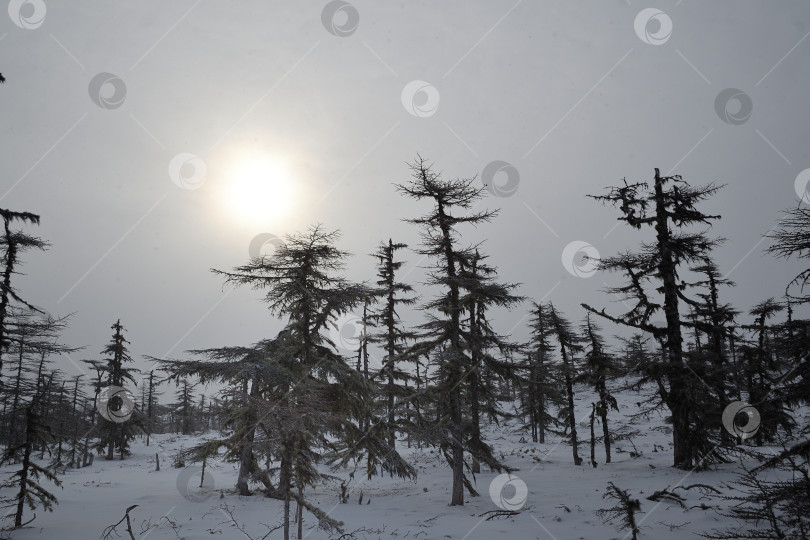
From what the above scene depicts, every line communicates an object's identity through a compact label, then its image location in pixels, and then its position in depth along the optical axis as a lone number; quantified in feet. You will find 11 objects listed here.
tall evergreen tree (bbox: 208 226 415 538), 45.32
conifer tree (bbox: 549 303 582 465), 86.89
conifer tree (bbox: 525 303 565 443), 92.98
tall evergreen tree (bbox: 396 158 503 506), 49.08
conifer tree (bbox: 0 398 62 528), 43.14
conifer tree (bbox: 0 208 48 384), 48.57
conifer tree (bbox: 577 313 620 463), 77.00
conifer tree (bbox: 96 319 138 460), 118.62
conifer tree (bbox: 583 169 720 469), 53.16
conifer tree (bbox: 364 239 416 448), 80.28
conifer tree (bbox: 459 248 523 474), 50.39
